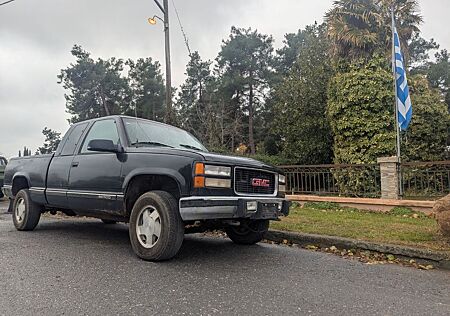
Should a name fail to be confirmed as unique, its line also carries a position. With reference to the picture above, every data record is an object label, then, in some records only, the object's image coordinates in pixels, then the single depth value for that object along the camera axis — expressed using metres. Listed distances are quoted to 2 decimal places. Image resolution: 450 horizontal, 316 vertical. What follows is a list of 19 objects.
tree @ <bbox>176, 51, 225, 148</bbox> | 17.88
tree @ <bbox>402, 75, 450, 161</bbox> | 14.92
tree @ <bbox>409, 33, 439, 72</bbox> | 33.22
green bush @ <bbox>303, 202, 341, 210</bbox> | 9.28
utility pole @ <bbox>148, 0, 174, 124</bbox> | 11.70
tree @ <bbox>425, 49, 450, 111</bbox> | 28.97
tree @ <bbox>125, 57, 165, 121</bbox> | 35.91
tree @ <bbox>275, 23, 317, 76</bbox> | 30.52
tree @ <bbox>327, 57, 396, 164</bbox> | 12.95
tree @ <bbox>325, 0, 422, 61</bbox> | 13.70
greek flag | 9.50
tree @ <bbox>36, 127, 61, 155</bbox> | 38.56
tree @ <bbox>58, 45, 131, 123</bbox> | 34.56
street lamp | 11.88
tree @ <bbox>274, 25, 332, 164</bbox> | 17.47
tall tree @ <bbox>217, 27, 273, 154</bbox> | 29.42
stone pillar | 8.74
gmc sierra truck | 3.87
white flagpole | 8.80
